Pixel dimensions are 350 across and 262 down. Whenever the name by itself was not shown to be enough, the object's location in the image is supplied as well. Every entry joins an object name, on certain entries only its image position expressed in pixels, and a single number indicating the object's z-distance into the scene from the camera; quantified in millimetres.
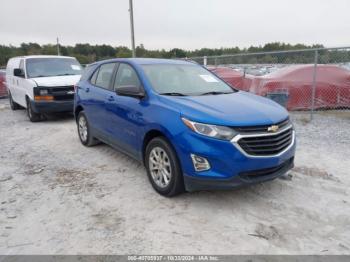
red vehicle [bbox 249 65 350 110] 9438
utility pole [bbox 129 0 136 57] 14931
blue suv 3387
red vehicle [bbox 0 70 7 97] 16688
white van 8672
